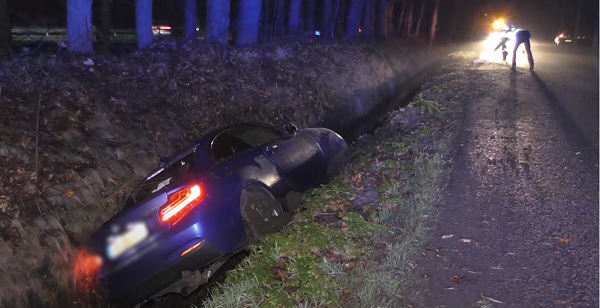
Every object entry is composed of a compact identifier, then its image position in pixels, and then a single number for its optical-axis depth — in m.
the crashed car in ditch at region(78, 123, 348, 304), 5.14
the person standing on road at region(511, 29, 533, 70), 18.67
